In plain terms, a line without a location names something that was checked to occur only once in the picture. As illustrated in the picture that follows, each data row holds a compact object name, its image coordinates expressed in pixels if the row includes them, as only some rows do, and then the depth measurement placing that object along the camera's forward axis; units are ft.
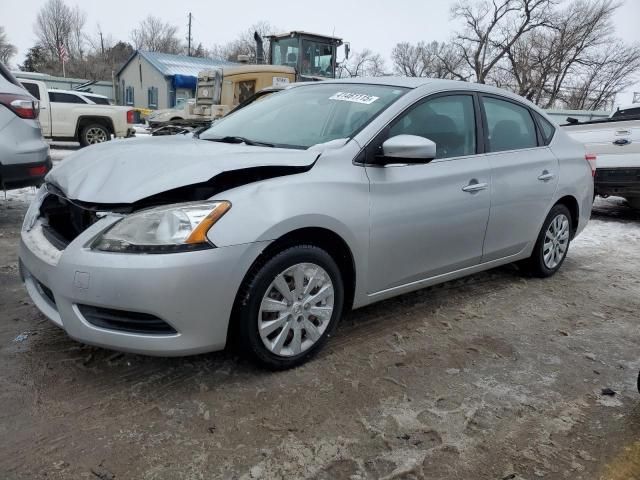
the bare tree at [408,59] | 199.41
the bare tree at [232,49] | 204.21
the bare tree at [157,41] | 226.17
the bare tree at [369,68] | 186.58
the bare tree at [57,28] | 224.33
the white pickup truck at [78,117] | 43.98
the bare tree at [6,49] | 212.43
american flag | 204.03
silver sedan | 7.77
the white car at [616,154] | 22.82
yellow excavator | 38.04
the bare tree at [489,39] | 126.31
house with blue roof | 121.90
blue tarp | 119.55
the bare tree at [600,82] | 128.67
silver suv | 15.74
